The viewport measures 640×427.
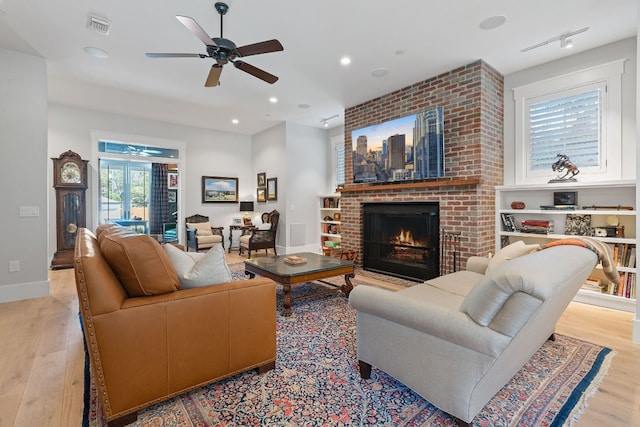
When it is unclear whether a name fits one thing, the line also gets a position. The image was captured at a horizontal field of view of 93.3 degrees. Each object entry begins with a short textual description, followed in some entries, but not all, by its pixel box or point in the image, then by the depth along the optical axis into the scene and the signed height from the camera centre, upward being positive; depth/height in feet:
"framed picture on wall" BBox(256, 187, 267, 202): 23.93 +1.37
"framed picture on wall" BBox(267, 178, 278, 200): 22.61 +1.69
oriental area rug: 5.14 -3.54
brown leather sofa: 4.64 -1.98
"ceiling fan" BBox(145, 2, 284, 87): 8.57 +4.77
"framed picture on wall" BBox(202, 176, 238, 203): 23.57 +1.73
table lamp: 24.35 +0.15
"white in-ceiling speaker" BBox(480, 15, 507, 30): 9.45 +6.01
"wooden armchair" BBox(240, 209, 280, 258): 20.37 -1.72
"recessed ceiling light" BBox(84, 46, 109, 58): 11.35 +6.16
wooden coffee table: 9.87 -2.08
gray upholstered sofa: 4.17 -1.92
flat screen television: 13.28 +2.98
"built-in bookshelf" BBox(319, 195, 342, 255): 22.08 -0.75
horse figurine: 11.35 +1.57
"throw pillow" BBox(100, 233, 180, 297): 5.16 -0.92
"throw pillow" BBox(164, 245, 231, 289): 5.88 -1.13
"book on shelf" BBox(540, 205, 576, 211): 11.30 +0.07
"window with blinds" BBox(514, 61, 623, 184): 10.86 +3.30
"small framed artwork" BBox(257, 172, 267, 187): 23.97 +2.54
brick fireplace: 12.48 +2.50
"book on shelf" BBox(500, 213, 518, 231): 13.01 -0.55
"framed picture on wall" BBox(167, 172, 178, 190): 27.66 +2.79
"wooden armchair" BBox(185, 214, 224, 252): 20.83 -1.58
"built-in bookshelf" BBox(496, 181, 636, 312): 10.33 -0.46
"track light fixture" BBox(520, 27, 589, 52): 10.16 +5.95
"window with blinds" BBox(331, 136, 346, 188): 22.87 +3.88
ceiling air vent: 9.43 +6.01
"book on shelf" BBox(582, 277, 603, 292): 10.94 -2.78
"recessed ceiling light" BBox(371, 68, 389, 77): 13.20 +6.12
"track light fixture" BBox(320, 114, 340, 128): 20.33 +6.36
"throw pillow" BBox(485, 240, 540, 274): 7.62 -1.10
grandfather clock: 17.06 +0.63
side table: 22.61 -1.36
